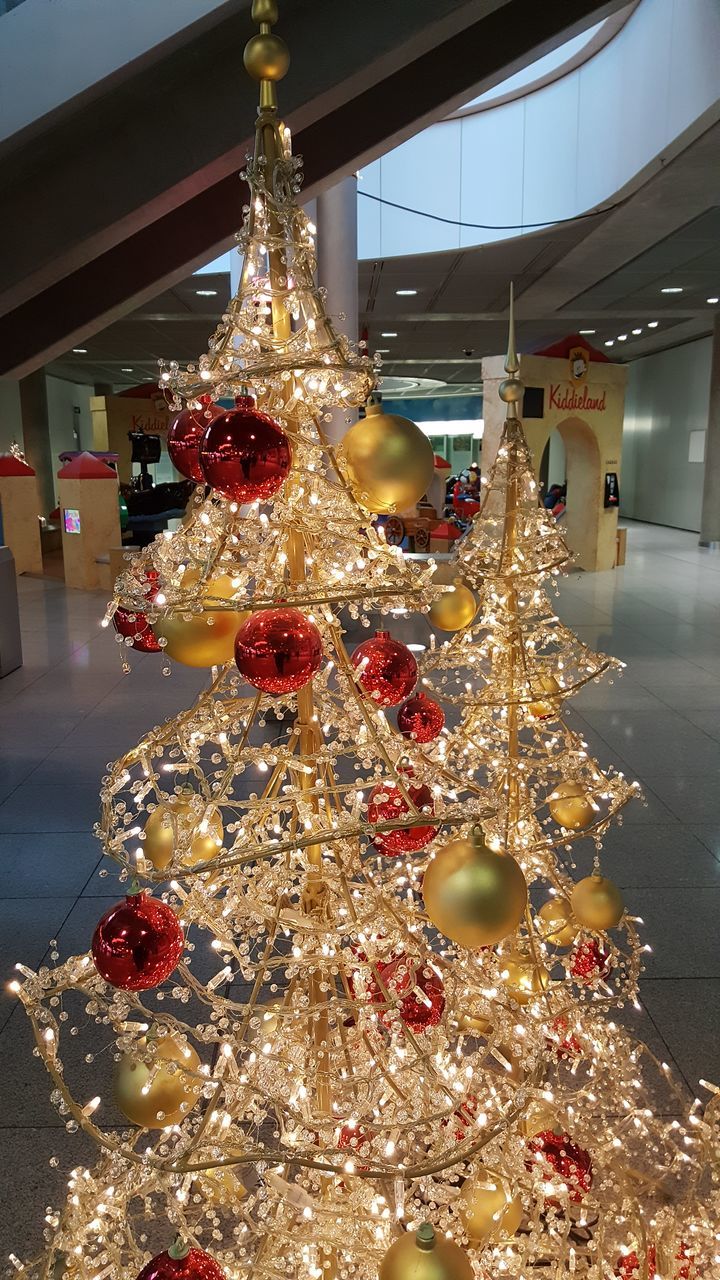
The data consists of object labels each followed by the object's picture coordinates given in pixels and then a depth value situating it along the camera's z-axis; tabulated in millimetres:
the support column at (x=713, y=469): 15664
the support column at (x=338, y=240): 6492
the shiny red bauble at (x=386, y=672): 1619
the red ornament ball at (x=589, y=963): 2160
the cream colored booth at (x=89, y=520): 11555
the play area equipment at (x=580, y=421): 11617
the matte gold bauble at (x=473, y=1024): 1809
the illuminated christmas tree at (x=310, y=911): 1310
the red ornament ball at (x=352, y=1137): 1872
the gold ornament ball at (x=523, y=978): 2094
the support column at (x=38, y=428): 18031
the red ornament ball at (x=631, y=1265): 1763
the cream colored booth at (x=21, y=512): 12750
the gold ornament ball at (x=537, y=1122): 2064
